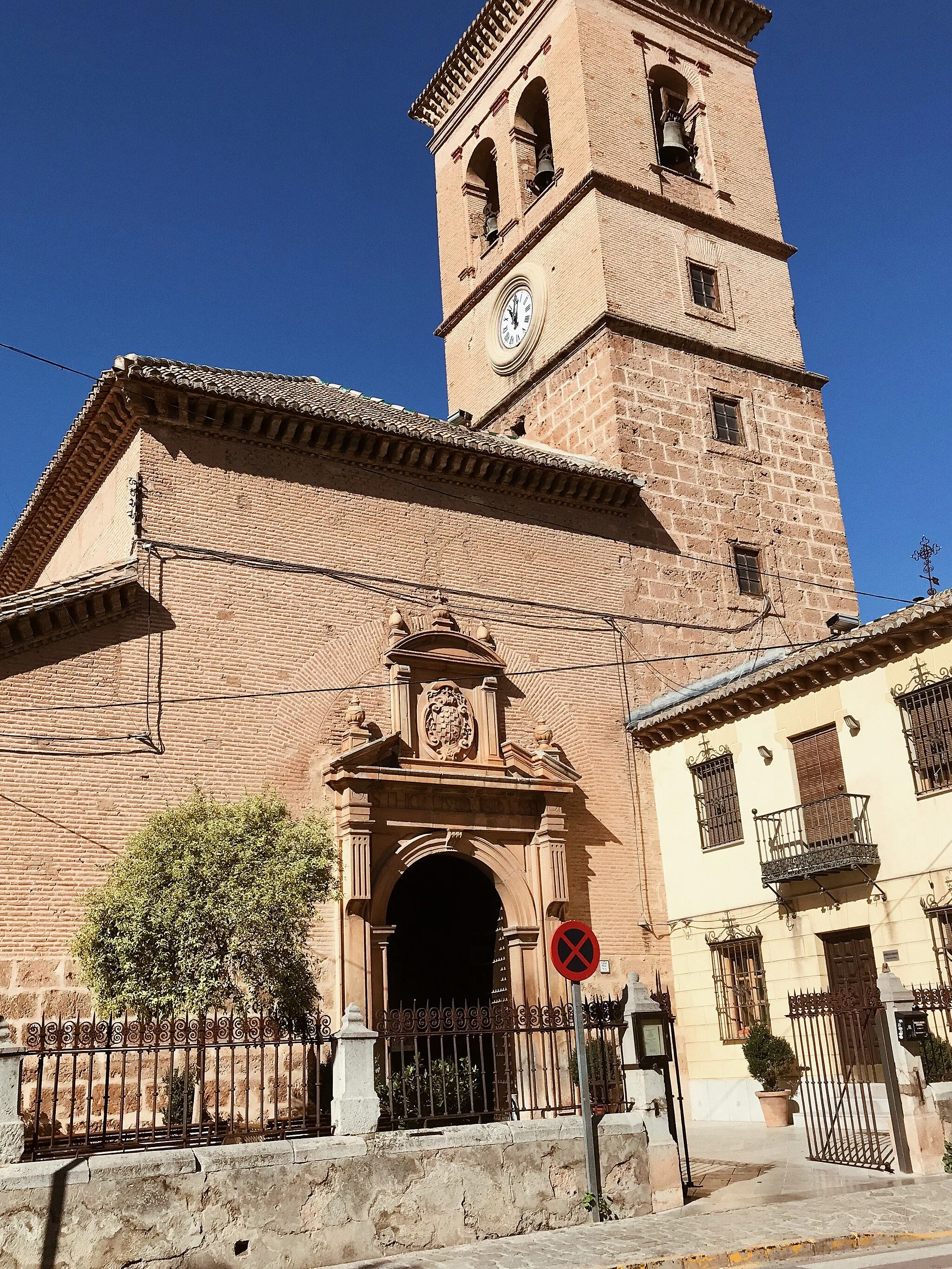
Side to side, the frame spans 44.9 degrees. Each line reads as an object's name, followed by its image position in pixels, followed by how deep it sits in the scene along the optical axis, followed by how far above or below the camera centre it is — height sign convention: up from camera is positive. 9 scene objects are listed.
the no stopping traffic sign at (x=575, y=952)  9.45 +0.58
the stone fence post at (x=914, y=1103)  10.27 -0.84
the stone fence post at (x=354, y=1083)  8.63 -0.31
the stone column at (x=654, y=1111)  9.61 -0.72
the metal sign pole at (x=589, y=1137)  9.14 -0.86
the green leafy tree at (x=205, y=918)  11.56 +1.26
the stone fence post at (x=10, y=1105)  7.48 -0.28
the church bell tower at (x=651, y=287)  20.11 +13.65
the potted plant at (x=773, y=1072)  14.23 -0.69
